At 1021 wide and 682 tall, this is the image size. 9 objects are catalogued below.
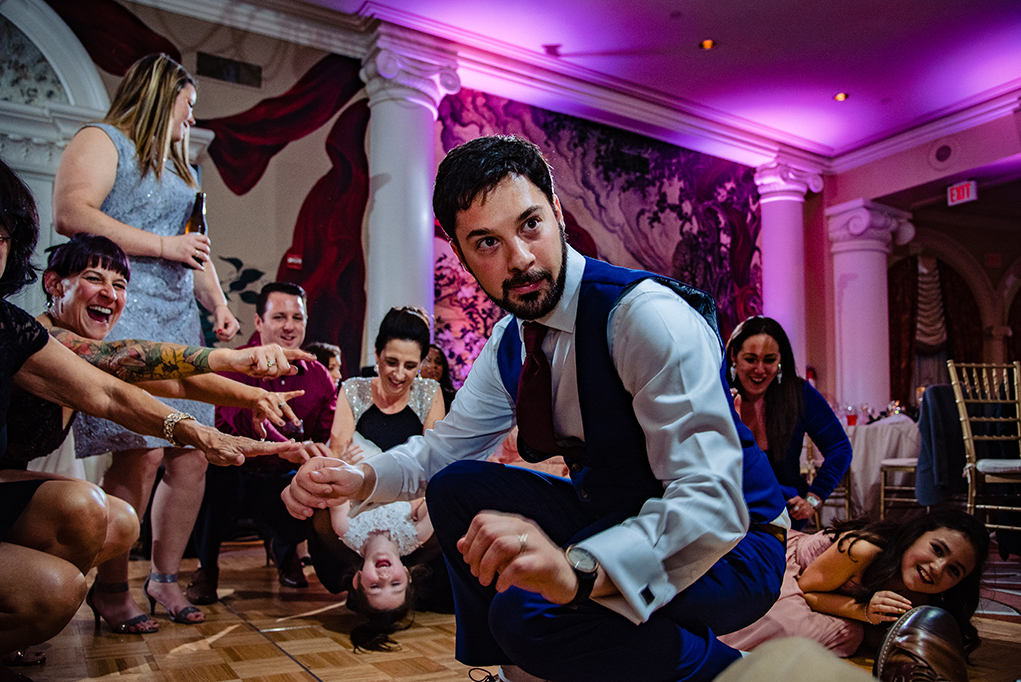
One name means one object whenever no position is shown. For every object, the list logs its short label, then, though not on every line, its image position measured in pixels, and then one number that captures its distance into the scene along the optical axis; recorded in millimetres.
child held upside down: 2287
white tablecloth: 5074
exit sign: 7328
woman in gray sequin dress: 2266
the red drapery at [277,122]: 4988
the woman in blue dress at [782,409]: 2869
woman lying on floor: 2117
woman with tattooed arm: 1723
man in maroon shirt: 2898
